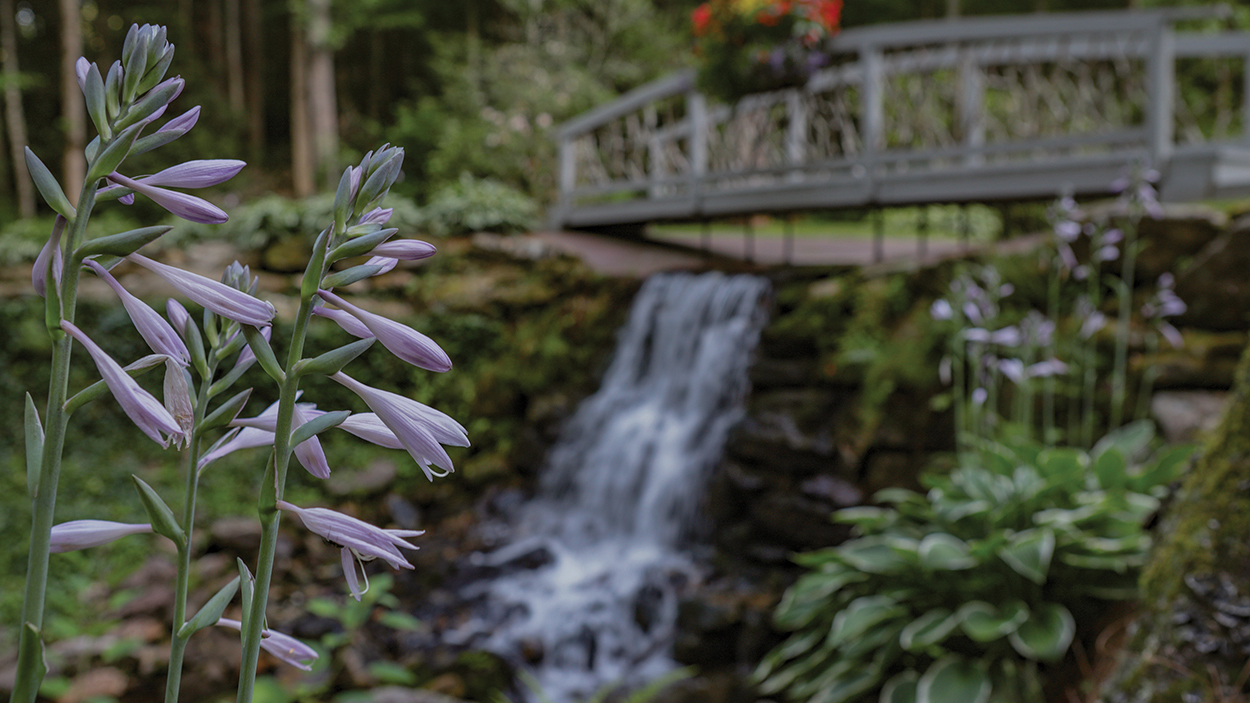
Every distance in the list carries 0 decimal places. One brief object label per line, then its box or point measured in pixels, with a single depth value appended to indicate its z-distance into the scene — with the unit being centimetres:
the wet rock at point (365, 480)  714
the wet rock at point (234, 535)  596
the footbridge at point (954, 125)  548
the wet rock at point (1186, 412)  405
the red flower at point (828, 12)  650
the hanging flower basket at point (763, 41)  650
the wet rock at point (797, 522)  519
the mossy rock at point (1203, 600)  197
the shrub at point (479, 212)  927
